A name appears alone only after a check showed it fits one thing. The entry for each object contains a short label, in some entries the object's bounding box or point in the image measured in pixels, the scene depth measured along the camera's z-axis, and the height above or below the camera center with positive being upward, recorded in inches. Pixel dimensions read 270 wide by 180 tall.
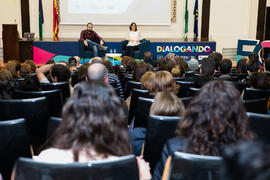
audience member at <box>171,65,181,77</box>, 182.5 -18.4
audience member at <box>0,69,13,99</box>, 113.0 -17.0
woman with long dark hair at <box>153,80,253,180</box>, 58.5 -14.3
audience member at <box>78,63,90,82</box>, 144.9 -15.9
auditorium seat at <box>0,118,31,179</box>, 75.5 -25.1
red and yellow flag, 415.5 +16.0
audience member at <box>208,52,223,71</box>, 217.8 -13.5
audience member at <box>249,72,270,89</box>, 135.9 -17.0
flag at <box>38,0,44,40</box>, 411.5 +18.4
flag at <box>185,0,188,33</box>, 443.3 +21.3
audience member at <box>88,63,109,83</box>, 123.4 -13.1
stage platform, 374.6 -14.2
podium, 347.3 -7.4
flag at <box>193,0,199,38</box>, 444.8 +24.2
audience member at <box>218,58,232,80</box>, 179.5 -15.6
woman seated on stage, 362.3 -5.3
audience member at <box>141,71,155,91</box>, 123.6 -16.2
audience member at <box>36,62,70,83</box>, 155.9 -17.8
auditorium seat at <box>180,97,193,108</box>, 108.6 -20.2
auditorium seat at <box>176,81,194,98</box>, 149.3 -21.4
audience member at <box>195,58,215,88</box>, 145.8 -16.4
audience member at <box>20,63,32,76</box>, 188.9 -19.1
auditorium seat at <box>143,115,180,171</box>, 77.5 -23.2
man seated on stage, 353.3 -5.3
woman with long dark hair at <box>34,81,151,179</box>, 51.6 -13.9
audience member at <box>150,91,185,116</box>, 81.9 -16.4
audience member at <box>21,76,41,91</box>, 130.9 -19.2
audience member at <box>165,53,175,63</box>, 242.4 -14.8
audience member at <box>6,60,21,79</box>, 162.6 -16.1
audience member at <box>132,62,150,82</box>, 158.4 -15.9
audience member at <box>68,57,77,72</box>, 242.9 -19.5
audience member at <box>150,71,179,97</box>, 115.9 -15.7
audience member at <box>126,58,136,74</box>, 205.0 -18.0
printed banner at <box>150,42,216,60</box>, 383.3 -14.2
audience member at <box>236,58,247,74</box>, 207.3 -17.4
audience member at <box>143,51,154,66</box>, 250.7 -16.1
